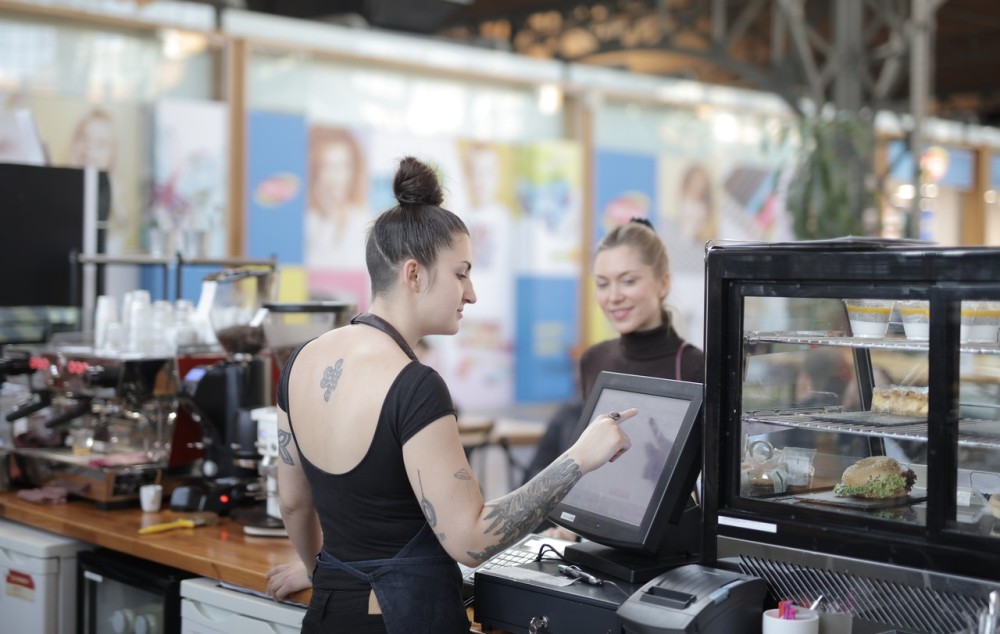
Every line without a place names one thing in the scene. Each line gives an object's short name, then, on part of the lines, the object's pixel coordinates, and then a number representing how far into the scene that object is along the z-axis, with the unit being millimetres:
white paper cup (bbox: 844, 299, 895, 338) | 2197
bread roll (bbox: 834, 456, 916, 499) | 2229
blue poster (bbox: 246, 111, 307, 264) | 8109
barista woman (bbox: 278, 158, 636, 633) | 2119
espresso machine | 3795
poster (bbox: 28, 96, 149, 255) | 7312
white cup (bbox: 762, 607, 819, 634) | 2031
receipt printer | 2016
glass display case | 2002
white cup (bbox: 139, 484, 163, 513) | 3738
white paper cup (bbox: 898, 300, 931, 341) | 2084
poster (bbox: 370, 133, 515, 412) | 9359
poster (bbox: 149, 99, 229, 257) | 7617
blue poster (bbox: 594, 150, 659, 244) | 10188
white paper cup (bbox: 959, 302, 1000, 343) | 1998
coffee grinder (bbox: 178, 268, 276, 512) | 3629
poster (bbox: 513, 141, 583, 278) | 9805
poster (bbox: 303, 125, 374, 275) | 8523
